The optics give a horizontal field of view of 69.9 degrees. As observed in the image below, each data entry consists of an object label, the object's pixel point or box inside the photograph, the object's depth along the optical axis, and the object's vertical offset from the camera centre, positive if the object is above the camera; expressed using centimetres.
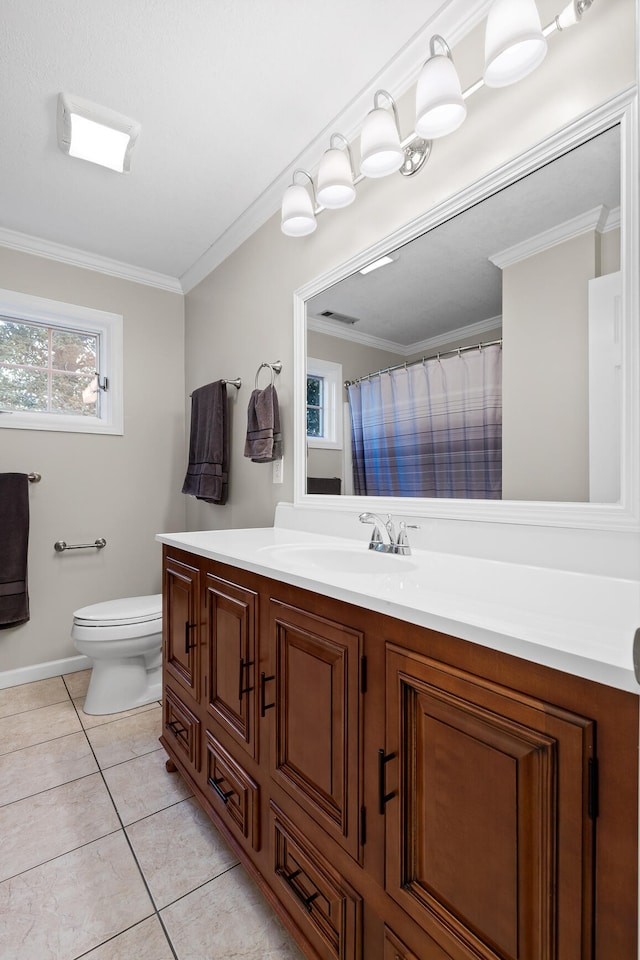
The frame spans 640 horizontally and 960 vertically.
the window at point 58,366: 246 +67
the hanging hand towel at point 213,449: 240 +18
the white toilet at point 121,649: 205 -77
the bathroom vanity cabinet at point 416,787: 51 -46
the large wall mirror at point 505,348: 97 +36
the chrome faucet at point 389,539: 130 -17
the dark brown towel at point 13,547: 233 -33
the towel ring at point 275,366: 203 +52
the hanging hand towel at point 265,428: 196 +24
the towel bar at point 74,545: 254 -35
